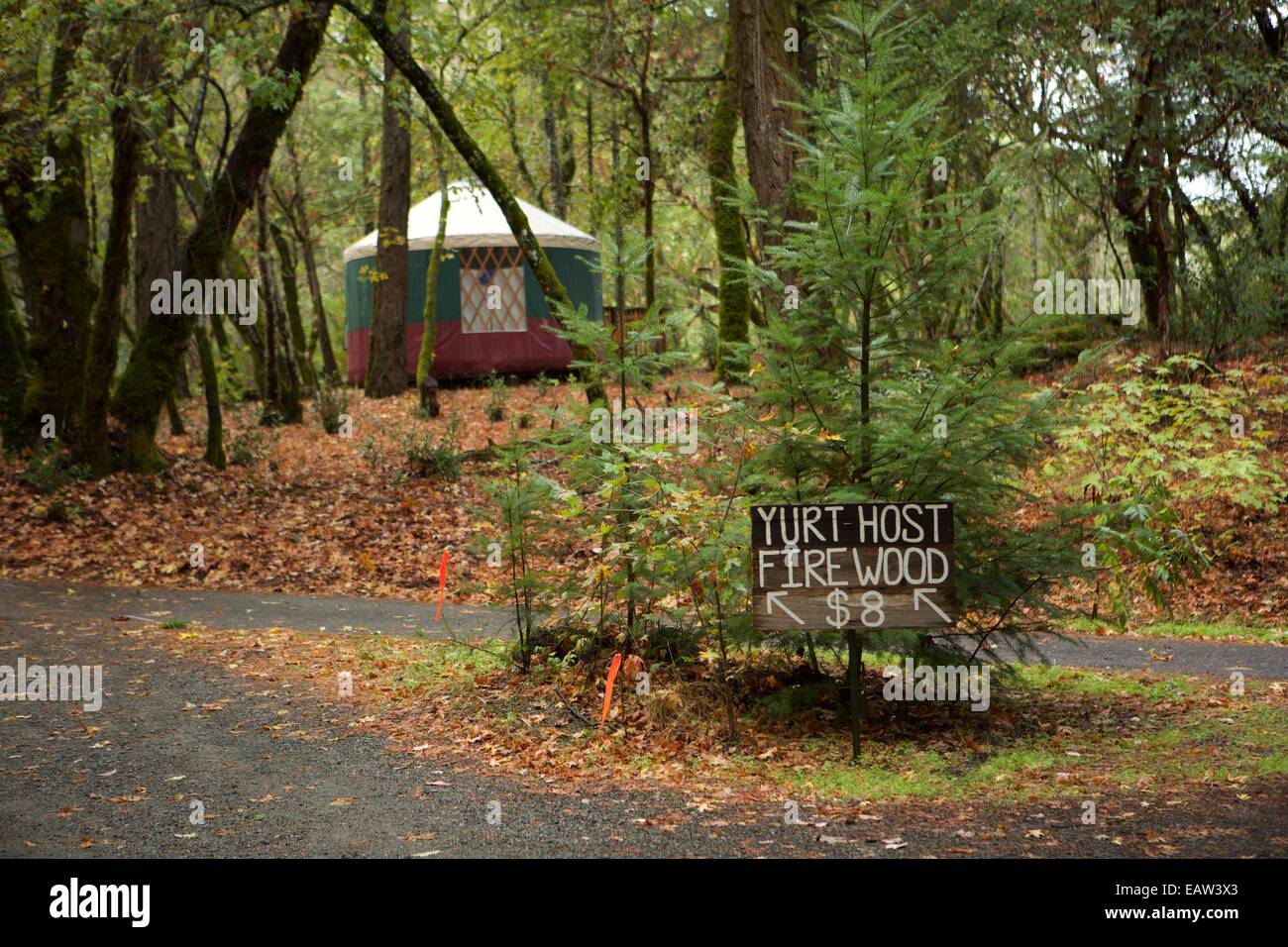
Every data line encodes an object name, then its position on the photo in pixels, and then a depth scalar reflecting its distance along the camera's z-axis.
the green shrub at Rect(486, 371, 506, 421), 20.06
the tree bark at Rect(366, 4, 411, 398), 22.80
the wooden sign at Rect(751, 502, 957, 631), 6.24
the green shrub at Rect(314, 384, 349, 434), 19.59
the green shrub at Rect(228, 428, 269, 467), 16.84
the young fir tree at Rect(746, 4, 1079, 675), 6.59
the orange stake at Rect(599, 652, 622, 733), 6.69
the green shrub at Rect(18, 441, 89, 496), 14.21
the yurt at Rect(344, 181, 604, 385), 25.19
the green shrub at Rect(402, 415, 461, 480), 16.67
